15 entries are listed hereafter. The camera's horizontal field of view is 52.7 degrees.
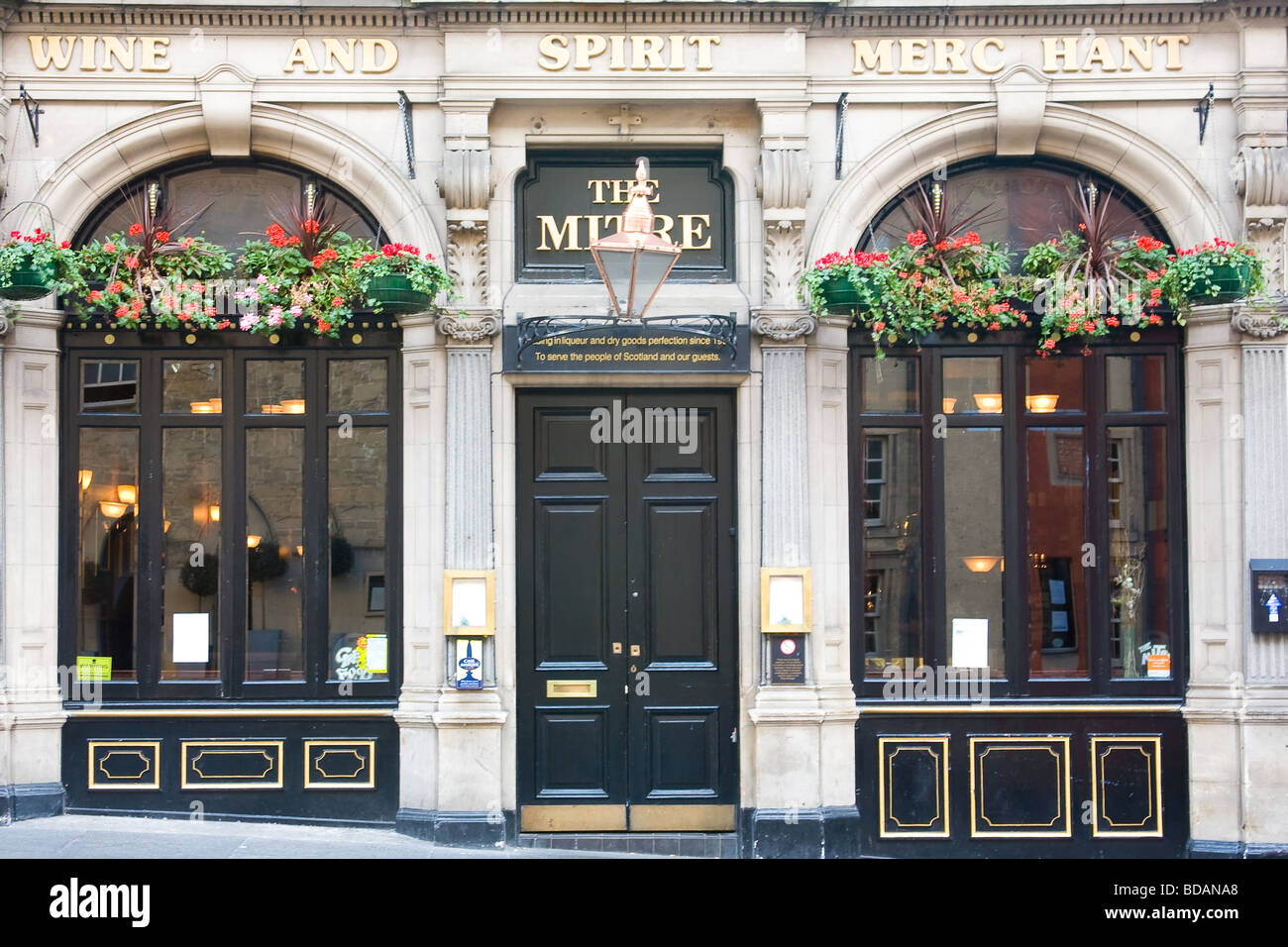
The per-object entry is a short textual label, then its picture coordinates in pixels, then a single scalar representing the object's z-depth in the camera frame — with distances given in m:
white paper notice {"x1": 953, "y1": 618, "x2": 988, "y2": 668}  10.54
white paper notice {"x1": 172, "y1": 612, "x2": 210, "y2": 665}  10.51
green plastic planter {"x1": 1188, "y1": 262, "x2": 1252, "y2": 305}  9.72
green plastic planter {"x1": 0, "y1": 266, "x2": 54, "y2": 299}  9.49
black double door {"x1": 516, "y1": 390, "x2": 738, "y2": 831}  10.39
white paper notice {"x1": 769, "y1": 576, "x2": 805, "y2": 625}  10.16
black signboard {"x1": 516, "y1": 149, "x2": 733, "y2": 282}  10.62
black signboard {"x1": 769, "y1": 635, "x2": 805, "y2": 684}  10.16
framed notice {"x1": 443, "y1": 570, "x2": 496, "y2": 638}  10.12
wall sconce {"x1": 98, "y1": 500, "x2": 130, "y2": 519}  10.55
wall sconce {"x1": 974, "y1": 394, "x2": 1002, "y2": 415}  10.67
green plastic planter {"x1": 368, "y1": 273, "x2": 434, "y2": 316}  9.73
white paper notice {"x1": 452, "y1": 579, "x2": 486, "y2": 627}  10.15
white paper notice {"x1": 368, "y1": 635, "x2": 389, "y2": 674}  10.51
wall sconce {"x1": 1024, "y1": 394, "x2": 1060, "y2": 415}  10.67
